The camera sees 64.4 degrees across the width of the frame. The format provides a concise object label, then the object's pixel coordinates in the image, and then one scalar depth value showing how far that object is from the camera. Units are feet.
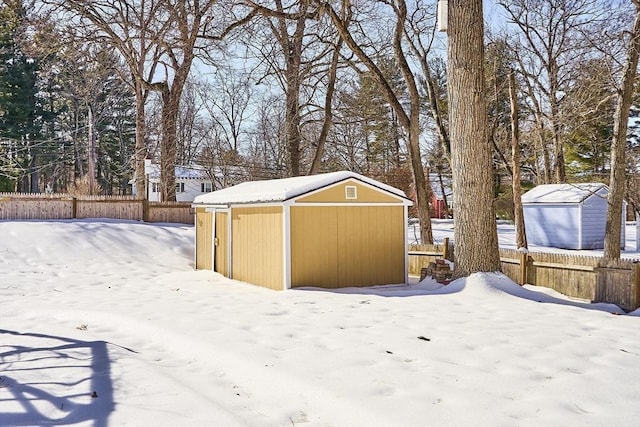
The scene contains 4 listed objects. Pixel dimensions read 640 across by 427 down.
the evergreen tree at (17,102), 78.38
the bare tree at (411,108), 40.38
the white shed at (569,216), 52.03
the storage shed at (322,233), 28.04
